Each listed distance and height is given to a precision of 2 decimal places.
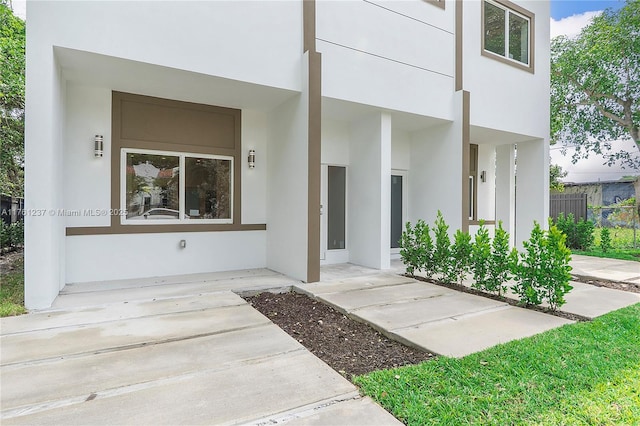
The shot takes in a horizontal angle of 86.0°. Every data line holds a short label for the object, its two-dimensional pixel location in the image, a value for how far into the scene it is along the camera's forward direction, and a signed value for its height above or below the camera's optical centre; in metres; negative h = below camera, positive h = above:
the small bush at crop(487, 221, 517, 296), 5.14 -0.75
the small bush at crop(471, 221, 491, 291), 5.35 -0.72
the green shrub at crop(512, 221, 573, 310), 4.46 -0.76
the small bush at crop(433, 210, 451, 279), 6.11 -0.71
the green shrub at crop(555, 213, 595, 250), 10.62 -0.58
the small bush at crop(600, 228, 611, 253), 10.11 -0.81
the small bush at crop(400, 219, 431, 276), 6.53 -0.68
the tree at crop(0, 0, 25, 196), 7.52 +2.64
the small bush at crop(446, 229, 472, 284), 5.77 -0.75
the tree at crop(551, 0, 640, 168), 9.73 +3.95
